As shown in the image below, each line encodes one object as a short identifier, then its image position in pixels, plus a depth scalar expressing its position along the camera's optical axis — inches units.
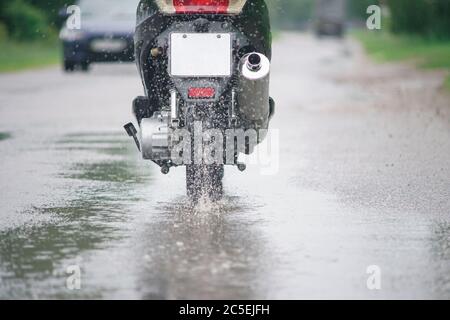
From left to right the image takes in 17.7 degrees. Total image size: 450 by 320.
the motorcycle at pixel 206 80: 363.6
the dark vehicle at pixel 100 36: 1195.9
